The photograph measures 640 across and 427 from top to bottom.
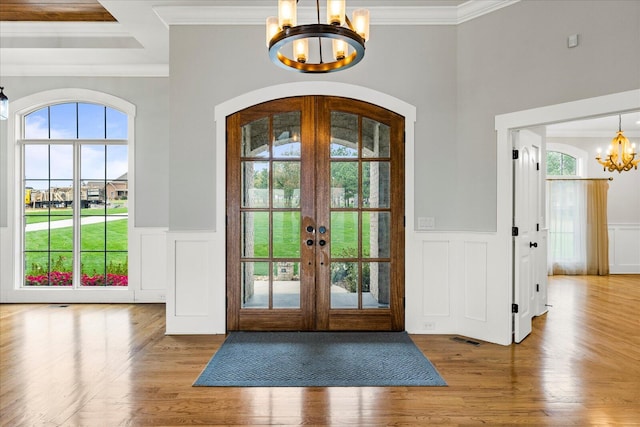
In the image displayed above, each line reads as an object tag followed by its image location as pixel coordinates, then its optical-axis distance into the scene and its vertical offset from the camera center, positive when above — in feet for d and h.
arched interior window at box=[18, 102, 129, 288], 18.11 +0.86
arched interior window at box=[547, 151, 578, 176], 27.73 +3.43
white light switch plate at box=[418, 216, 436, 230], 13.56 -0.34
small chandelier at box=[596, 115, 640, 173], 22.29 +3.22
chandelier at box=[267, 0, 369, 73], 7.80 +3.72
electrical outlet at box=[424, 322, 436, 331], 13.51 -3.83
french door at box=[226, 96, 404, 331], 13.58 -0.09
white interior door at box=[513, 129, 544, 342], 12.65 -0.39
